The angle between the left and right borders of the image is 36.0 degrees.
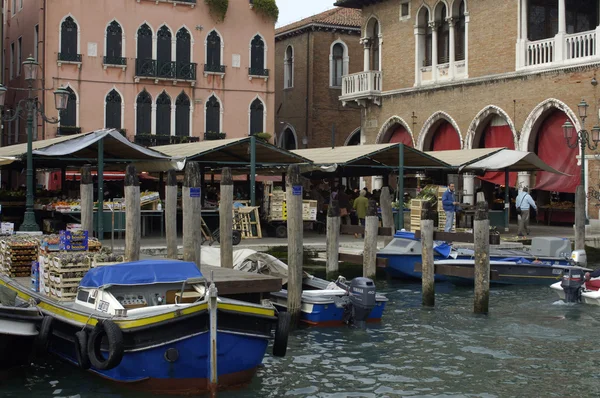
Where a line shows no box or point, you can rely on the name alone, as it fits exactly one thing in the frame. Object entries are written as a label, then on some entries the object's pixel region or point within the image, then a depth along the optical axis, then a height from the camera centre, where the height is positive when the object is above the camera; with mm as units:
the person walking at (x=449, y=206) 22344 -78
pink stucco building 31719 +4922
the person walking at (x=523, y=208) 23359 -129
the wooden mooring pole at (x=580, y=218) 21344 -348
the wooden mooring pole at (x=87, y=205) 16781 -60
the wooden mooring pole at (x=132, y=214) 14109 -183
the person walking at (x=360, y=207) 24938 -118
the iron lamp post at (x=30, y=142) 18062 +1191
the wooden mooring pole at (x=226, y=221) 15312 -310
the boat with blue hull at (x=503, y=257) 18828 -1134
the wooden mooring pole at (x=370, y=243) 17172 -756
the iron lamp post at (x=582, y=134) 22219 +1680
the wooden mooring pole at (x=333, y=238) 17234 -667
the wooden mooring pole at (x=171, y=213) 15117 -178
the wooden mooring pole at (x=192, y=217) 14148 -227
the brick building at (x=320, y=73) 38781 +5540
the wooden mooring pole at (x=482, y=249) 14930 -749
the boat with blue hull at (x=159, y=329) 10141 -1446
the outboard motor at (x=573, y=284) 16250 -1432
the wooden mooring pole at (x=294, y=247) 13820 -674
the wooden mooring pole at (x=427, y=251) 15641 -817
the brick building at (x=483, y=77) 26031 +3969
